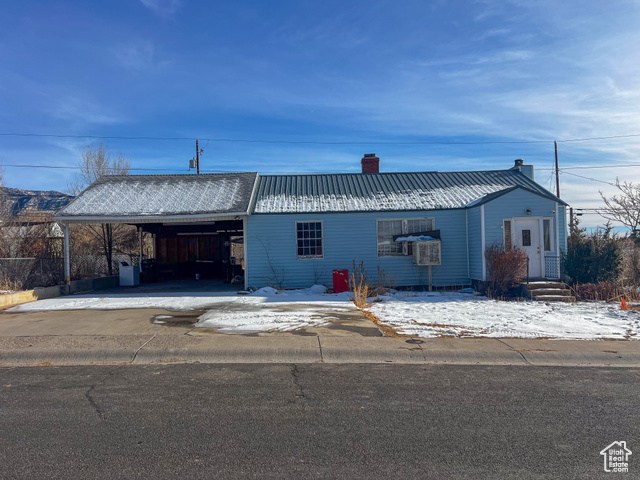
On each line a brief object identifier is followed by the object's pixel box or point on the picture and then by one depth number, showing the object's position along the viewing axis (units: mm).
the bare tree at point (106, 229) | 21266
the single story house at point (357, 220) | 16281
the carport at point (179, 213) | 16453
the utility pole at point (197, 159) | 33438
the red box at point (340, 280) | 15766
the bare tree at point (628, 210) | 21297
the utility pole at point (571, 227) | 21062
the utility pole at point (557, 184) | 32969
